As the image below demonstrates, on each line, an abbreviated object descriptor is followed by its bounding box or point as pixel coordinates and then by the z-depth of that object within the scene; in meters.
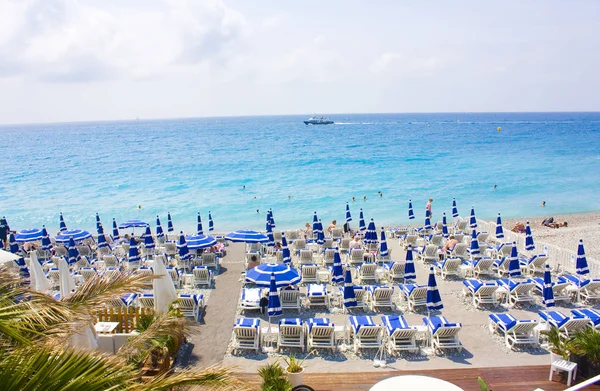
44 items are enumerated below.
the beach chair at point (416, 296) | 11.96
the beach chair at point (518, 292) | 12.00
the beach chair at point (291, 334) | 9.78
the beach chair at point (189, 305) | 11.34
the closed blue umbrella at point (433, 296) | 10.42
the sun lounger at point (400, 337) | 9.56
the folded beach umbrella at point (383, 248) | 16.03
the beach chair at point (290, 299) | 12.09
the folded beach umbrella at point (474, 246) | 15.34
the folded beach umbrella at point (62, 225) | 20.83
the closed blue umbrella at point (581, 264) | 12.77
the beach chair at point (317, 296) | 12.17
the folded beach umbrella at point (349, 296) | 10.92
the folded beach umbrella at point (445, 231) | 18.73
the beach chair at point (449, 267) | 14.31
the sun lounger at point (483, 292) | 11.90
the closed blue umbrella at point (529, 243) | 15.66
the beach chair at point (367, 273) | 14.34
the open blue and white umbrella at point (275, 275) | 11.54
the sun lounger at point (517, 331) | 9.66
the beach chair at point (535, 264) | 14.37
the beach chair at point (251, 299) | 11.97
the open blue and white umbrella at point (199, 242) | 15.57
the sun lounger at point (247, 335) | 9.78
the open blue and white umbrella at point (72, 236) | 18.21
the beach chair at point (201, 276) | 14.03
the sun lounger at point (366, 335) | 9.63
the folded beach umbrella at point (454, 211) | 21.95
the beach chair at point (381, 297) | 11.91
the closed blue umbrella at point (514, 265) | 13.08
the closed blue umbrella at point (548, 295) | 10.95
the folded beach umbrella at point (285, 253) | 14.98
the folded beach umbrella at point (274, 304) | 10.61
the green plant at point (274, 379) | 6.90
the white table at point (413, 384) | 5.19
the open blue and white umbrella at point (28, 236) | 18.62
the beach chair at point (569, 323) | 9.69
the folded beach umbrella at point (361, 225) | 19.72
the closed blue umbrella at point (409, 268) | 13.15
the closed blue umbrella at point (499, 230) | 17.72
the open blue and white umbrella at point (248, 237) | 16.47
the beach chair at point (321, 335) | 9.69
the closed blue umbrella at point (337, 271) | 11.99
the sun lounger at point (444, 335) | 9.52
